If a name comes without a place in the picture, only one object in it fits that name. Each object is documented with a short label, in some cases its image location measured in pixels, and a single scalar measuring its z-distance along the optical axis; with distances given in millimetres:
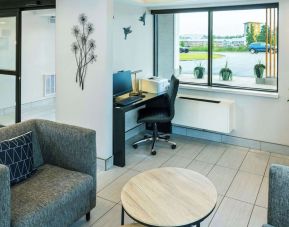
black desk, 3660
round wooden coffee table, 1876
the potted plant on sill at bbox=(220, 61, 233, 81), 4656
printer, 4574
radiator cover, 4355
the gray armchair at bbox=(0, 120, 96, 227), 1957
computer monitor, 3963
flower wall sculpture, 3578
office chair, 4180
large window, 4234
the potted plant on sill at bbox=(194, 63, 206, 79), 4871
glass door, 4836
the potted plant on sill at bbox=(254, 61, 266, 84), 4352
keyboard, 3770
